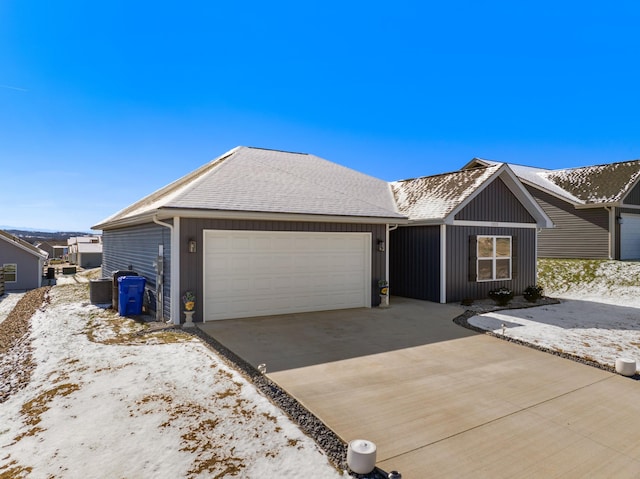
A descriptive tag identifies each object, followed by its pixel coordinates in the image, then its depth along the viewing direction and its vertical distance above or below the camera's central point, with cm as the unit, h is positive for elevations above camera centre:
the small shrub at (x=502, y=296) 1146 -179
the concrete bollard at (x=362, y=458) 301 -182
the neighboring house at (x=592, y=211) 1770 +146
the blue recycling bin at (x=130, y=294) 959 -153
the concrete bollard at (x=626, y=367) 541 -187
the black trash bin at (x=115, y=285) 1044 -141
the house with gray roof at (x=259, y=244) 844 -17
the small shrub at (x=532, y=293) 1238 -184
